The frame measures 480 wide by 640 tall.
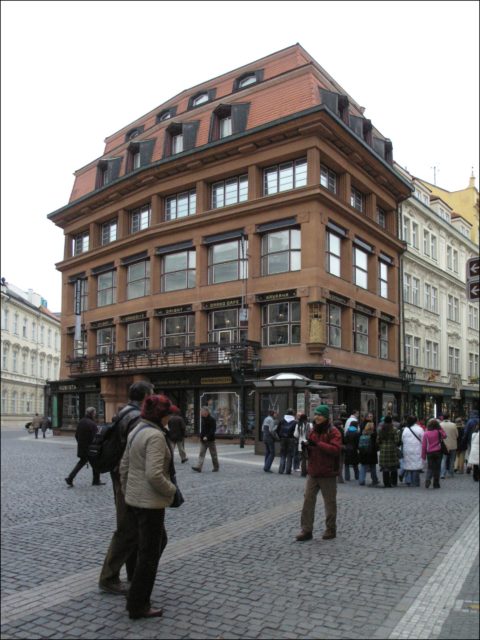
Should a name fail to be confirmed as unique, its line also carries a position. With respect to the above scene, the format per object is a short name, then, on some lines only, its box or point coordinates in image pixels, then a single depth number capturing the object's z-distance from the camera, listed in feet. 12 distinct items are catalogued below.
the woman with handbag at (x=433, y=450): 48.88
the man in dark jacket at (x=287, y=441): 57.57
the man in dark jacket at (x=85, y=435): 46.26
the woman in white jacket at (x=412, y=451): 49.88
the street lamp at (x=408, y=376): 131.14
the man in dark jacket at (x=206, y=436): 57.88
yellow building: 164.45
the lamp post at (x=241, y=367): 102.73
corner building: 104.06
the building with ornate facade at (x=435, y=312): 141.18
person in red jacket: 28.27
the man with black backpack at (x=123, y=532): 19.10
